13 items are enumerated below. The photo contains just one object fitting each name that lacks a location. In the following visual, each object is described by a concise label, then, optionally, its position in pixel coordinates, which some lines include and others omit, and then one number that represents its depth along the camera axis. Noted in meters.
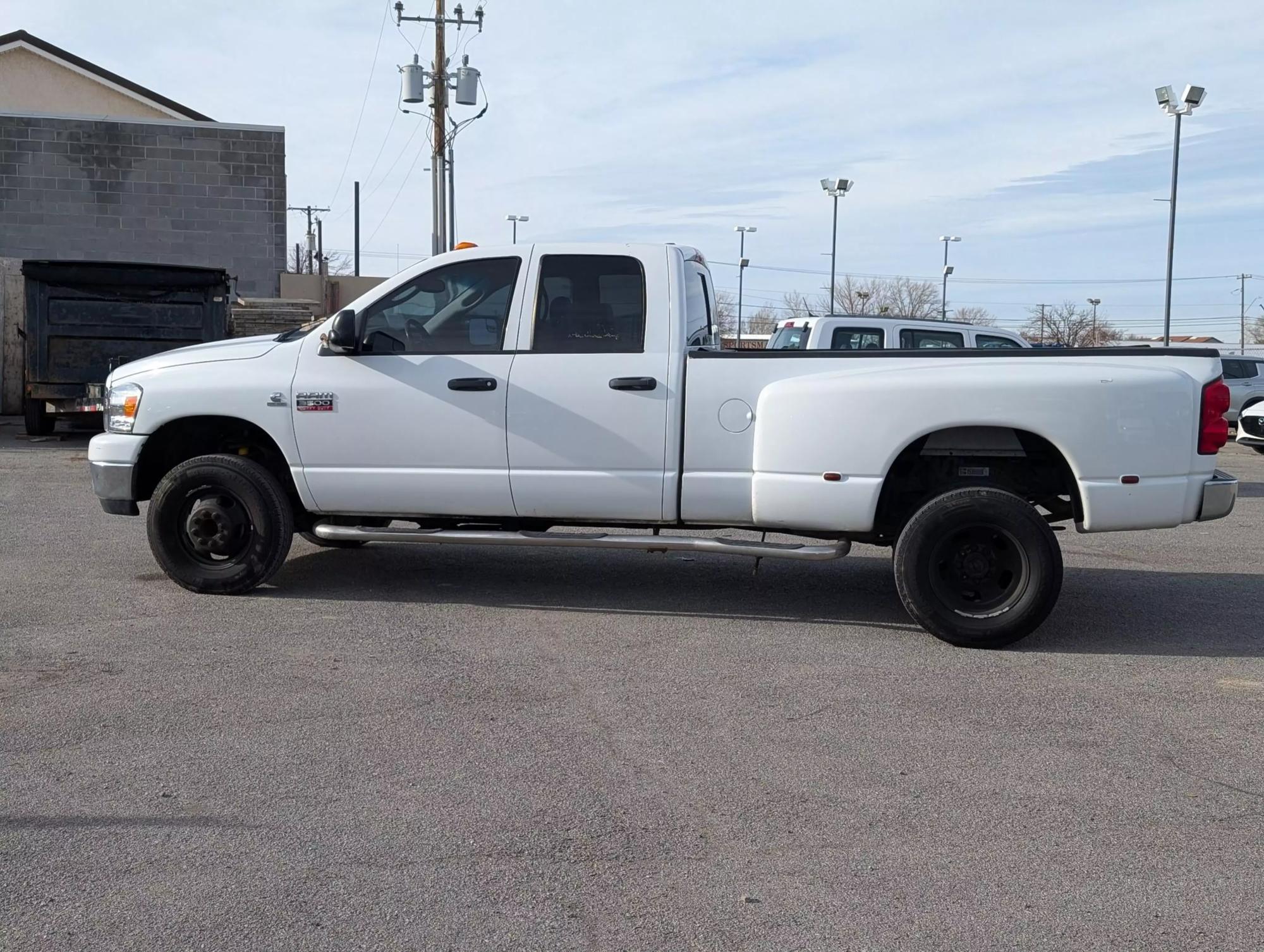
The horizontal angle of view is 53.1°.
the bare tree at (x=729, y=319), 64.56
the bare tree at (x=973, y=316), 72.81
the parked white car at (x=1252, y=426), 19.33
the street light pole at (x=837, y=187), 43.84
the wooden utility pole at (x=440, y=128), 29.02
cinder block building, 26.09
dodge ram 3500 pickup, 6.58
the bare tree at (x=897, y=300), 73.25
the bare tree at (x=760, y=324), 81.56
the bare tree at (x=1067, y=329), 65.38
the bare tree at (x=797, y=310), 68.50
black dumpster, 16.34
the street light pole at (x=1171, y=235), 29.14
